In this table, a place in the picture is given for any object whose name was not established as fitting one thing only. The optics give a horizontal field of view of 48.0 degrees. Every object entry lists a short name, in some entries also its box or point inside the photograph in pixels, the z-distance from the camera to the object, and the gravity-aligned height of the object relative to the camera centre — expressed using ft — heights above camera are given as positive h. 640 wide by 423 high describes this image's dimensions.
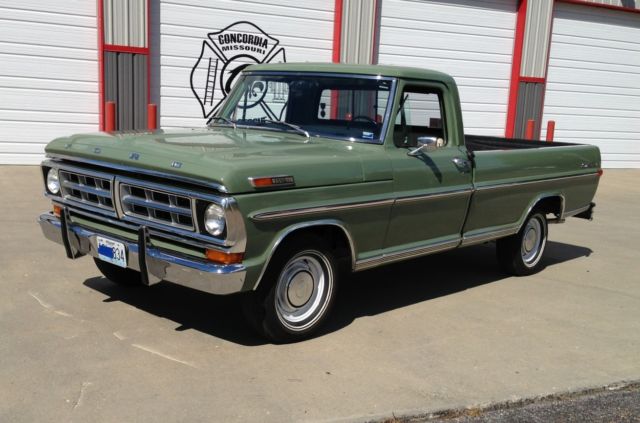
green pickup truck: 13.92 -2.69
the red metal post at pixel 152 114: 35.68 -2.69
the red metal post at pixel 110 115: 35.94 -2.86
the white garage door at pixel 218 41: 39.22 +1.25
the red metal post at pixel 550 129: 48.79 -3.41
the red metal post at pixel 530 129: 48.86 -3.46
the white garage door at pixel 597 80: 52.85 +0.00
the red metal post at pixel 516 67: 49.96 +0.65
